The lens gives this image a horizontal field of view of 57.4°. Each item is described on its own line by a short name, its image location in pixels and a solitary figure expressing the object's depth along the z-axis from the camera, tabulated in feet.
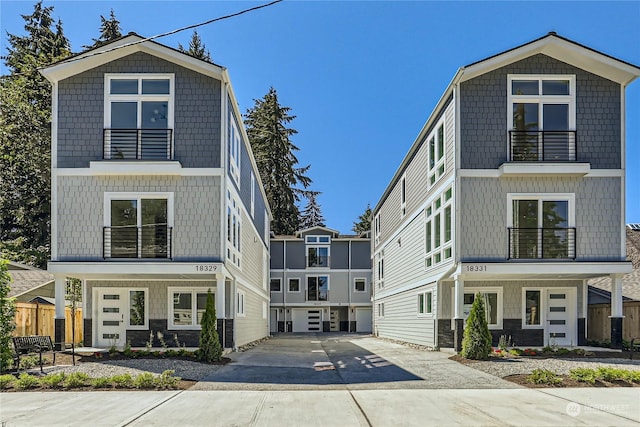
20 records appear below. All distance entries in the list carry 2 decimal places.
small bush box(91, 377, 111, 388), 36.47
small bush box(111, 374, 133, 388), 36.70
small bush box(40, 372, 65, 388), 36.81
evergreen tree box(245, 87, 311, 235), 185.68
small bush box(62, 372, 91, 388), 36.81
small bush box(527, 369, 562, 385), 37.19
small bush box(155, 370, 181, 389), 36.63
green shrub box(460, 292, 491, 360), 48.83
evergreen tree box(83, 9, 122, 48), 138.14
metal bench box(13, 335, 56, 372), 42.93
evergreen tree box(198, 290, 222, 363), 48.19
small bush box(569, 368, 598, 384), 37.88
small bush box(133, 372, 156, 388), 36.63
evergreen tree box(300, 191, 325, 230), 224.74
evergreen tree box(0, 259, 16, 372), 41.63
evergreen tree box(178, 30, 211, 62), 185.17
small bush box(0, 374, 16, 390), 36.71
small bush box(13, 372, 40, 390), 36.22
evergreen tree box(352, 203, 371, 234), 233.96
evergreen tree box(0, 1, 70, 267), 107.14
